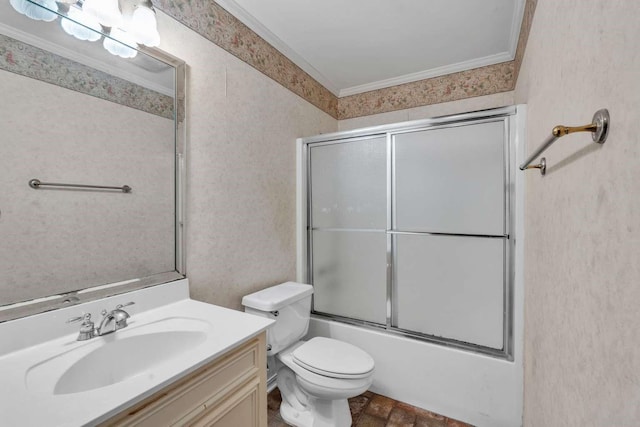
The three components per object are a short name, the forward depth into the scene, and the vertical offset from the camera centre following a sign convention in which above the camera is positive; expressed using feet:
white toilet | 4.81 -2.63
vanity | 2.25 -1.46
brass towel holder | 1.79 +0.56
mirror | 3.04 +0.60
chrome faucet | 3.27 -1.29
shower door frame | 5.23 +0.09
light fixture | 3.26 +2.44
